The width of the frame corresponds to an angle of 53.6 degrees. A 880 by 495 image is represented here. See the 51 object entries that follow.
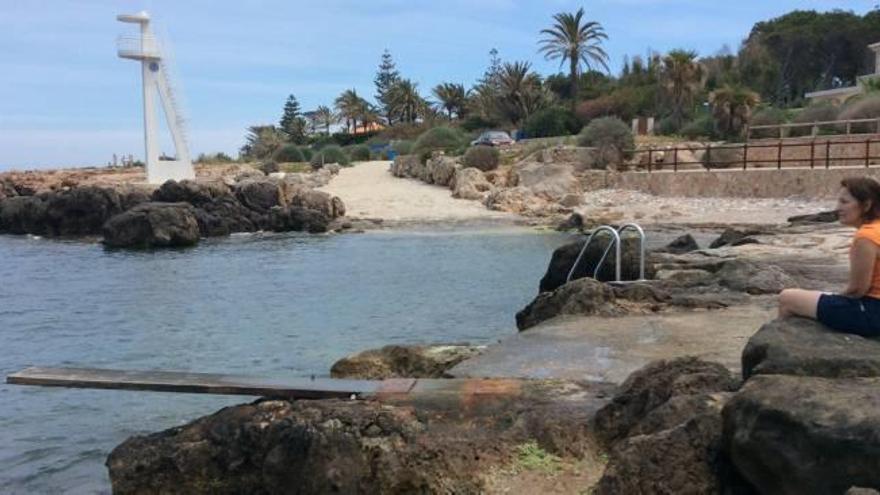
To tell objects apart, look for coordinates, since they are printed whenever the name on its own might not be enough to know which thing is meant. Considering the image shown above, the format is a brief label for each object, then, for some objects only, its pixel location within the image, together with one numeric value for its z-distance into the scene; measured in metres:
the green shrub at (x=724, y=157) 41.62
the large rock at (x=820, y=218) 22.13
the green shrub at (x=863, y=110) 42.00
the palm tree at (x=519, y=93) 68.56
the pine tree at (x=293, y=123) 95.68
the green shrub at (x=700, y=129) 50.00
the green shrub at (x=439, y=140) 57.64
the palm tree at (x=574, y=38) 63.81
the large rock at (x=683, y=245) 17.22
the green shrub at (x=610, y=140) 45.03
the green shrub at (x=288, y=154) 71.94
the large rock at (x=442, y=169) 48.94
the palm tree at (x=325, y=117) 97.44
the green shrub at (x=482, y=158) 48.84
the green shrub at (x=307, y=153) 71.93
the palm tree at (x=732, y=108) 47.28
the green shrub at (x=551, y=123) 59.44
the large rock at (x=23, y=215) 45.38
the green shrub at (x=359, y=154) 70.09
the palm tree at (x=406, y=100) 90.06
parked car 56.09
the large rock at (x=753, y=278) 10.45
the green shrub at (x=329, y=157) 63.03
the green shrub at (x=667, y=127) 53.94
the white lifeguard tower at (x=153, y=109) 52.59
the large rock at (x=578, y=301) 9.48
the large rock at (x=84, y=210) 43.31
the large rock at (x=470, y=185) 45.25
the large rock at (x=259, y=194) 44.16
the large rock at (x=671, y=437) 4.09
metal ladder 10.70
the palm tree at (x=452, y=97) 86.31
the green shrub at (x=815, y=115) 45.09
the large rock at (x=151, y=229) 37.50
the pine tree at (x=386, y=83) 92.62
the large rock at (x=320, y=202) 43.16
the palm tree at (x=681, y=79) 53.28
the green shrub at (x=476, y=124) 73.31
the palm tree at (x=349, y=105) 90.62
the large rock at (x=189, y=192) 43.28
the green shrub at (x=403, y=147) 64.62
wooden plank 6.18
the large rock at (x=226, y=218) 41.50
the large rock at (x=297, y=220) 40.97
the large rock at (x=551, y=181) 43.03
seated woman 5.05
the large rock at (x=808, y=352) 4.36
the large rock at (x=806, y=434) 3.48
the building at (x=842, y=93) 52.25
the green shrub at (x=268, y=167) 61.72
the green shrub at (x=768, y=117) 48.53
